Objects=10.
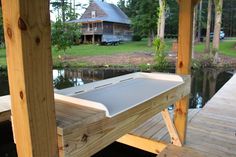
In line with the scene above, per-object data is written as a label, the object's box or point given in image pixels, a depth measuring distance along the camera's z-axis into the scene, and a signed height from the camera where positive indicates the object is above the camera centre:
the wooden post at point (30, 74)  0.91 -0.11
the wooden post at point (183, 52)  2.53 -0.07
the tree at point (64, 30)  13.17 +1.02
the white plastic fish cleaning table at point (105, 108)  1.20 -0.40
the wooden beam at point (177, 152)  2.60 -1.21
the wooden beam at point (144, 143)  2.98 -1.28
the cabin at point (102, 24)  25.75 +2.64
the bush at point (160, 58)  11.06 -0.59
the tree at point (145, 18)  20.61 +2.55
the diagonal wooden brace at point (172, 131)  2.69 -1.01
